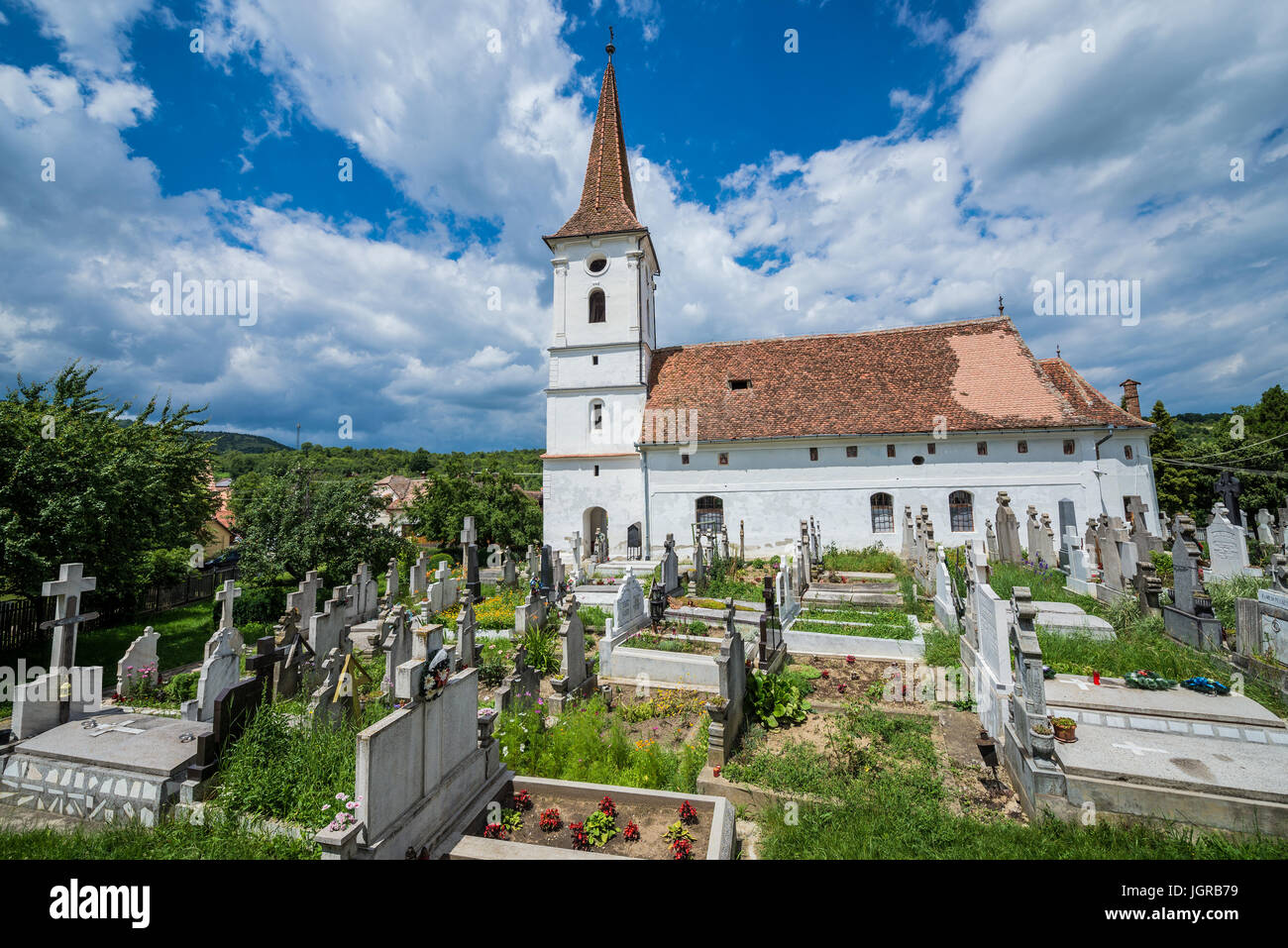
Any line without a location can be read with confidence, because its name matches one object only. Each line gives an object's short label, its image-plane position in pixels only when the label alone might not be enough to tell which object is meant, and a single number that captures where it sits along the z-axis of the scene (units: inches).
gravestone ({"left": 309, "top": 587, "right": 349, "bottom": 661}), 413.4
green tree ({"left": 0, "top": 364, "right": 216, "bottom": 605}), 437.1
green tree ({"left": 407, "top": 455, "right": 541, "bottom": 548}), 1139.9
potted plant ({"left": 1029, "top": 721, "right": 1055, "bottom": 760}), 184.9
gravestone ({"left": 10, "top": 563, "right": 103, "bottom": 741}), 231.1
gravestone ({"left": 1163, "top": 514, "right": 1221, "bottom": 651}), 303.0
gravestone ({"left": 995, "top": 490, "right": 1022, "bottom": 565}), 609.6
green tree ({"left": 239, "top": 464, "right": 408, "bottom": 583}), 711.1
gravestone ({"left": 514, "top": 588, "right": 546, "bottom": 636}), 434.9
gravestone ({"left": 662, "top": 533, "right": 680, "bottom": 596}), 539.2
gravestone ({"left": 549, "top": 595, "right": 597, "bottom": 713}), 302.7
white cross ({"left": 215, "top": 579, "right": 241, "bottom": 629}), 388.2
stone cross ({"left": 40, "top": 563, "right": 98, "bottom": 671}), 278.5
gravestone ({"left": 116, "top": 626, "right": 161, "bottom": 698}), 344.8
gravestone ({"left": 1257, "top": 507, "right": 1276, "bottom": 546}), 601.9
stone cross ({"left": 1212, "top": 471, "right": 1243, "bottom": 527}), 592.7
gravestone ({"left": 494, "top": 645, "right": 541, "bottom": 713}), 282.8
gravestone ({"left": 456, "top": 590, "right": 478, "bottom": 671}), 378.6
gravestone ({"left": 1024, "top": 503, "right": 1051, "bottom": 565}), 611.5
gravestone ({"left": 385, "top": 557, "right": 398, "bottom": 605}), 669.9
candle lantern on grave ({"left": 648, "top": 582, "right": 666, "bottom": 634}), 434.9
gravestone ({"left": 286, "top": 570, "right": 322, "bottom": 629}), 479.8
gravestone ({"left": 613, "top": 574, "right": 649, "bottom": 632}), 402.9
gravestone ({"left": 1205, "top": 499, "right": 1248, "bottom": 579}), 432.8
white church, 762.2
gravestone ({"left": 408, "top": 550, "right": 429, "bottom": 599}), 702.9
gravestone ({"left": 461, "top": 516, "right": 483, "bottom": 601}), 608.7
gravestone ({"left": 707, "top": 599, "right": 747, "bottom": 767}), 225.9
